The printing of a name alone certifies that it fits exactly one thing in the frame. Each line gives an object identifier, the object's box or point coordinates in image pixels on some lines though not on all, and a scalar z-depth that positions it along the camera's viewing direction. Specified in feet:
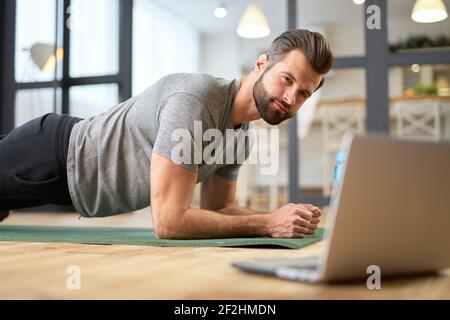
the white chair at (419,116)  14.43
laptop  2.33
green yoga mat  4.58
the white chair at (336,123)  15.28
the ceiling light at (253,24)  15.84
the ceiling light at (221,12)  20.81
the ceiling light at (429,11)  11.48
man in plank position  4.54
